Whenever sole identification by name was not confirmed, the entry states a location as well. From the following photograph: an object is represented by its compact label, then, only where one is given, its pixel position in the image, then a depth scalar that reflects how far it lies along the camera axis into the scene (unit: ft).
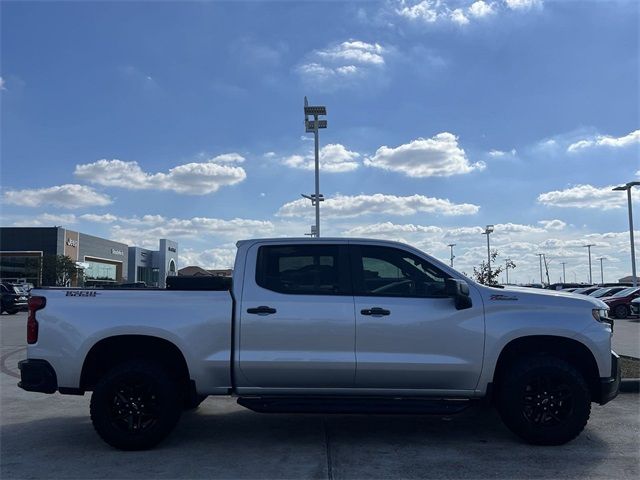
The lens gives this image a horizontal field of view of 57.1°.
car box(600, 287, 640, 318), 89.10
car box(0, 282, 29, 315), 93.61
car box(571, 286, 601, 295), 109.11
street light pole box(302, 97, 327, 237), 66.85
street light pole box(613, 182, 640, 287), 104.38
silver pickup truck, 18.15
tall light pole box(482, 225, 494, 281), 178.30
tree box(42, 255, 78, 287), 193.57
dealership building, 217.15
